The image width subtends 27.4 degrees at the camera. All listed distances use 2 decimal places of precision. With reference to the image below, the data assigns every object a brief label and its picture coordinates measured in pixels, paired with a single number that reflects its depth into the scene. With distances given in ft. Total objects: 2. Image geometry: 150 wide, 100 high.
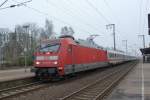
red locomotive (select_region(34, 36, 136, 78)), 66.23
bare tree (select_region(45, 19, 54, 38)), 337.29
